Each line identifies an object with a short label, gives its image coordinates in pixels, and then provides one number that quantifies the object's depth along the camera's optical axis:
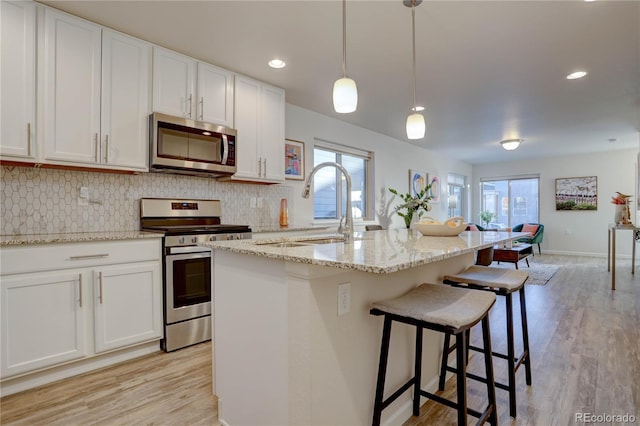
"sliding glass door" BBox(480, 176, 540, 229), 8.09
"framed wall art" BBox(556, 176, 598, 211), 7.27
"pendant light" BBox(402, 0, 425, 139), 2.25
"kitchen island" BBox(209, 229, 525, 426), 1.21
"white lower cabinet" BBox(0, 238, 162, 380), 1.87
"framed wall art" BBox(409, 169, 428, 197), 6.22
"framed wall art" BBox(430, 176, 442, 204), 6.95
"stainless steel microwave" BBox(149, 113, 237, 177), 2.56
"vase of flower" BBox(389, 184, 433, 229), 5.53
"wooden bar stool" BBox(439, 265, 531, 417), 1.72
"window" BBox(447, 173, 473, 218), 7.82
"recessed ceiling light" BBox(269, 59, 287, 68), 2.87
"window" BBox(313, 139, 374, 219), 4.51
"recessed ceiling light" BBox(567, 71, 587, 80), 3.06
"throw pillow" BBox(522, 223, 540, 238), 7.26
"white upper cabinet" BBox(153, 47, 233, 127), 2.61
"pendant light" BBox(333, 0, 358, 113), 1.75
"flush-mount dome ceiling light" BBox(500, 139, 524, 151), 5.54
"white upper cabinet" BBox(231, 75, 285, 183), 3.14
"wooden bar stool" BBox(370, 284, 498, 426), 1.24
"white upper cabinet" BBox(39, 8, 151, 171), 2.15
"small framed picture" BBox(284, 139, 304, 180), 3.93
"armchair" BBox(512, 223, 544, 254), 7.19
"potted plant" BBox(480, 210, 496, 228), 8.28
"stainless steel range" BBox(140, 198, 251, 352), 2.47
